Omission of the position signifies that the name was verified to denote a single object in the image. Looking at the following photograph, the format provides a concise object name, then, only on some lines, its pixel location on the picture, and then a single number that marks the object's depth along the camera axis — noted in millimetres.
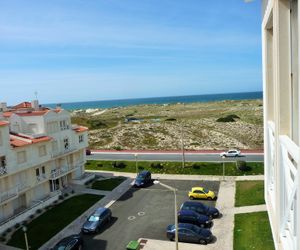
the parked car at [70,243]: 19835
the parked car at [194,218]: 23154
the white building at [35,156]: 25134
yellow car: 28549
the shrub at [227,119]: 70513
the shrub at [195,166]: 36800
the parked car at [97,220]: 23101
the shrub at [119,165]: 39764
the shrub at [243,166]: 34785
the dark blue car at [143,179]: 32959
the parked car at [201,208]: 24660
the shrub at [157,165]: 38294
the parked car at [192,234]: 20878
